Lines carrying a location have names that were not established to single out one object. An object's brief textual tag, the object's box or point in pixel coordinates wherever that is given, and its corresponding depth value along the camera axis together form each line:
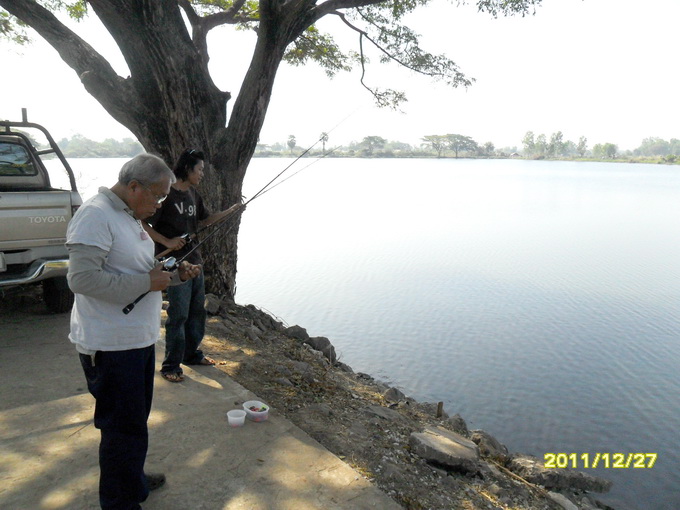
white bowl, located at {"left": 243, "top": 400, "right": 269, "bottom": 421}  3.31
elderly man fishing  1.99
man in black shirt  3.65
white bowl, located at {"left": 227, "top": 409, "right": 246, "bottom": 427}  3.21
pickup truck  4.50
